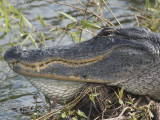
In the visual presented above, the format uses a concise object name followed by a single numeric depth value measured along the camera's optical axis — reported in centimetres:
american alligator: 617
